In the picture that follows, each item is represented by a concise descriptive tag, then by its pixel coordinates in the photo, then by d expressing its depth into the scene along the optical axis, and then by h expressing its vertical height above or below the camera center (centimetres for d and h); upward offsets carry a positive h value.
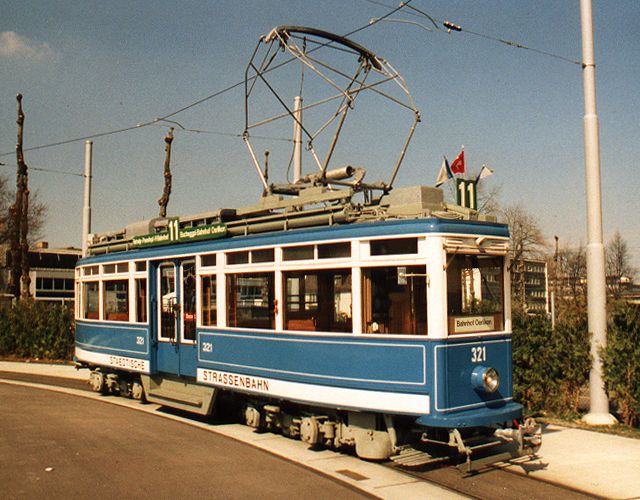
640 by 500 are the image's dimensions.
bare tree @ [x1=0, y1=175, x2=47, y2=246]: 4509 +468
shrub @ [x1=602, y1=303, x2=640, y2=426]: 1095 -121
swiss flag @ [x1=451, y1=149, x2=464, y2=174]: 1895 +316
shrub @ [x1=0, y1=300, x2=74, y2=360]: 2533 -132
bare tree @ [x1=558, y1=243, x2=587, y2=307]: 5119 +168
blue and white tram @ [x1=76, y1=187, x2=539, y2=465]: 848 -54
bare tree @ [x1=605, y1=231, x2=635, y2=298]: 5932 +204
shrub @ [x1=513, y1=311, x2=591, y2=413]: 1185 -128
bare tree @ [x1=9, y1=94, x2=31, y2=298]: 3173 +340
